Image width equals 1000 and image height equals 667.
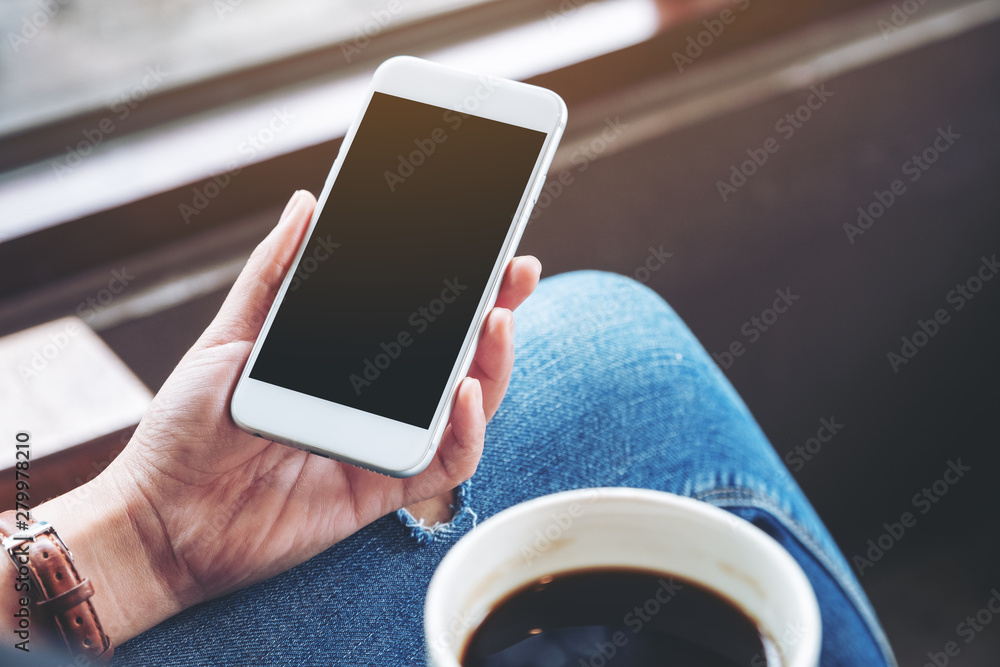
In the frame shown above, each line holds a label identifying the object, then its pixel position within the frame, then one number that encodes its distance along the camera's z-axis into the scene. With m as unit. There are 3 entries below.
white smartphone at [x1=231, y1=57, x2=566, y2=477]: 0.77
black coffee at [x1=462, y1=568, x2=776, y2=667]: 0.68
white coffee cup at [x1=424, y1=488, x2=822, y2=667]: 0.66
